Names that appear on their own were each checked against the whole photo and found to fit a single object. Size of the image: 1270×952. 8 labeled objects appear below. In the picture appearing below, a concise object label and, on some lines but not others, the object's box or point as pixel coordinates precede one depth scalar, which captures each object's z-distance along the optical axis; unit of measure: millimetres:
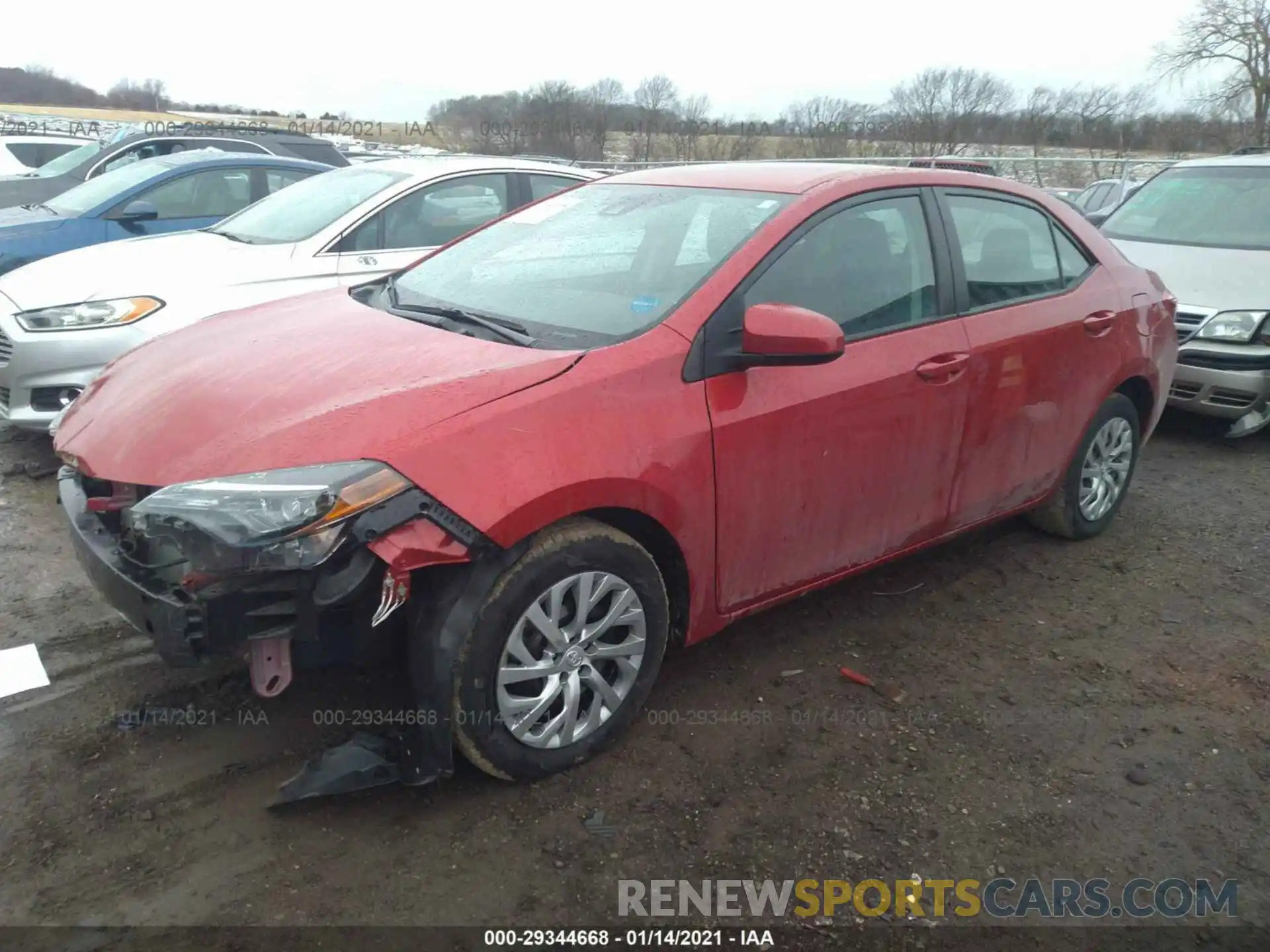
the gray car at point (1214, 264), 6117
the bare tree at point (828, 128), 22156
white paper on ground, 3219
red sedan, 2404
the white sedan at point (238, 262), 4973
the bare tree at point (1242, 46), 30328
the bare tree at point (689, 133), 22641
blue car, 7016
